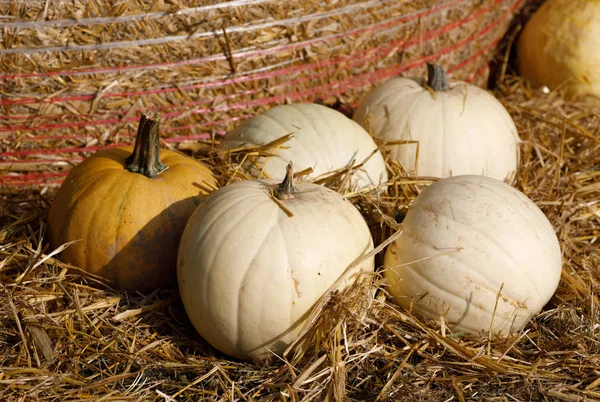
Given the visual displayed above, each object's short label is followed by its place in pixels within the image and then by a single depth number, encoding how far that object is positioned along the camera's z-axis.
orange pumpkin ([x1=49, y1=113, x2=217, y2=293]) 2.70
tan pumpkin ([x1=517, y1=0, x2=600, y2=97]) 4.50
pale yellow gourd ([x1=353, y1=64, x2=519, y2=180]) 3.32
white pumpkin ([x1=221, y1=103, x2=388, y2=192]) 3.00
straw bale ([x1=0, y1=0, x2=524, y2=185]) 3.31
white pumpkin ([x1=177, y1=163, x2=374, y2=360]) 2.32
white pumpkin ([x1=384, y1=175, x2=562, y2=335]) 2.49
